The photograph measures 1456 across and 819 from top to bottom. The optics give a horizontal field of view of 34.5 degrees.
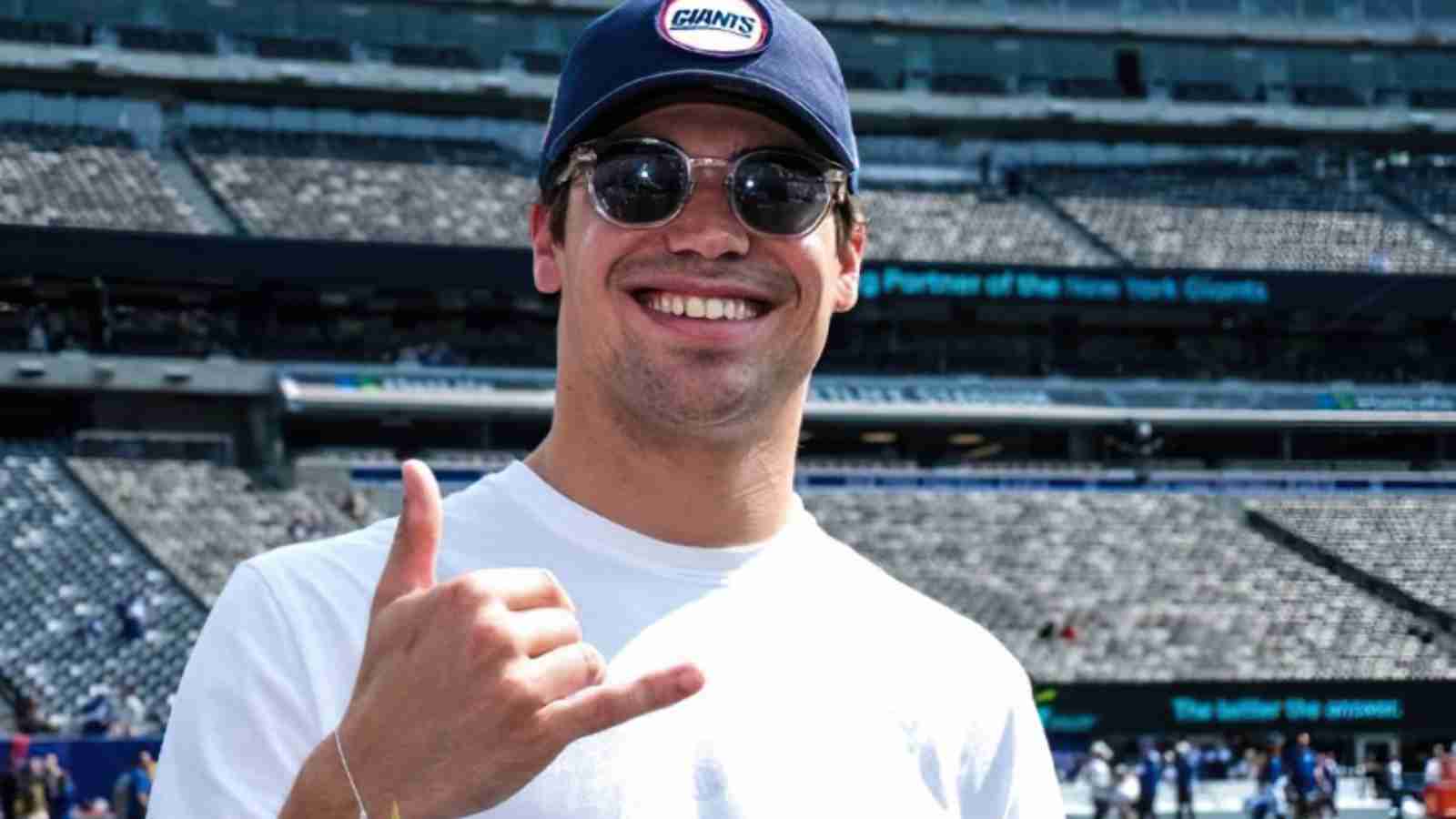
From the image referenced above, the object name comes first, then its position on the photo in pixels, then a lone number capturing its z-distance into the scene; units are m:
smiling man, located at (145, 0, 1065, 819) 2.89
